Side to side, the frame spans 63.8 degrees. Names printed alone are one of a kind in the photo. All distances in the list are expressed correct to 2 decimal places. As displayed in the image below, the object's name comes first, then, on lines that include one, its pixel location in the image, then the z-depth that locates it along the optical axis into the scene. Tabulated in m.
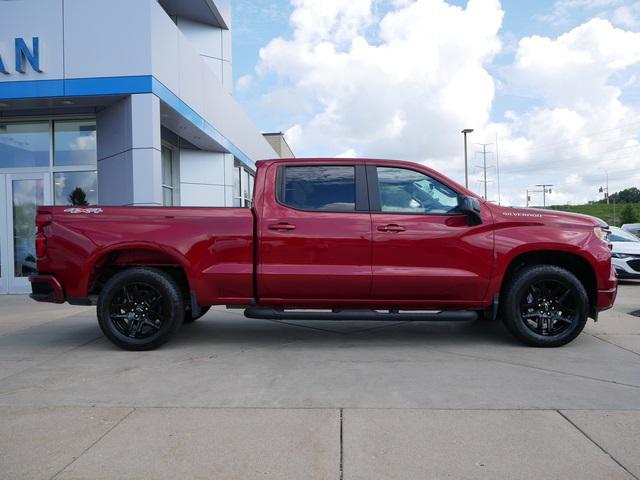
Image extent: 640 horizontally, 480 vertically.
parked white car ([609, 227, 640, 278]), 12.55
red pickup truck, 5.34
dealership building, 9.65
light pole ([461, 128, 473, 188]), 37.66
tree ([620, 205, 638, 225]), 79.53
